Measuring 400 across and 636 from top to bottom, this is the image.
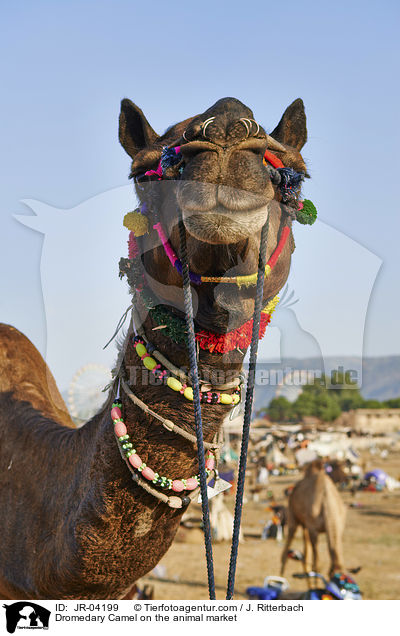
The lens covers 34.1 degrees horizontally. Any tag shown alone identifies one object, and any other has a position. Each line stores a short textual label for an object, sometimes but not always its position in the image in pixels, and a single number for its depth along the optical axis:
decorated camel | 2.09
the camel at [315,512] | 10.05
